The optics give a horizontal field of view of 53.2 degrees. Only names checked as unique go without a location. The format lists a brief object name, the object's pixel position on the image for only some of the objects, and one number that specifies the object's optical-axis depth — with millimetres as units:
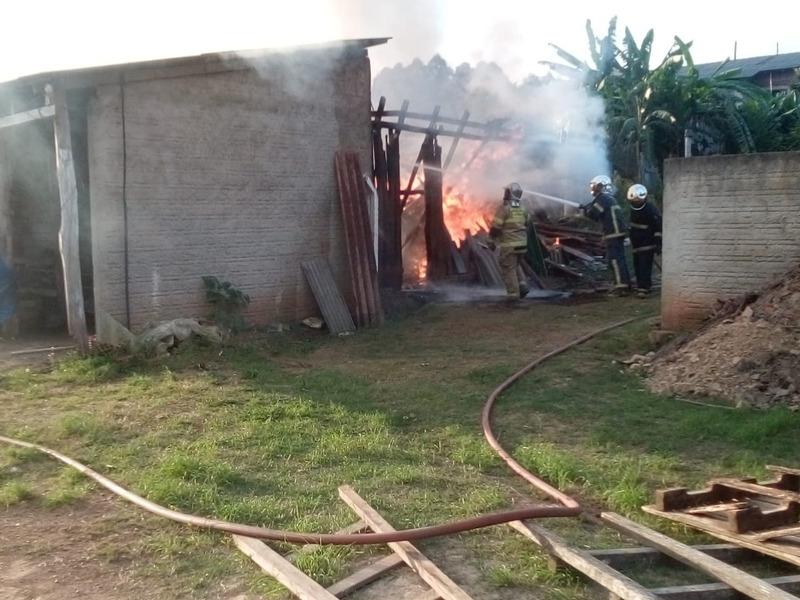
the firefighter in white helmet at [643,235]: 12039
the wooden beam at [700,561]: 3107
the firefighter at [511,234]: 12375
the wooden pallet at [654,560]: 3186
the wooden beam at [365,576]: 3523
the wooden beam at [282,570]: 3418
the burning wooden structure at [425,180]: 12672
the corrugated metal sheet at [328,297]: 11016
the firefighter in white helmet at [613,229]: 12773
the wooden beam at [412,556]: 3401
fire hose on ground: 3861
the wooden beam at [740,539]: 3504
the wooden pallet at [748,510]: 3693
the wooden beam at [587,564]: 3184
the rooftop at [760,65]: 31203
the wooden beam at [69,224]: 8883
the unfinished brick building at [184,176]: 9297
